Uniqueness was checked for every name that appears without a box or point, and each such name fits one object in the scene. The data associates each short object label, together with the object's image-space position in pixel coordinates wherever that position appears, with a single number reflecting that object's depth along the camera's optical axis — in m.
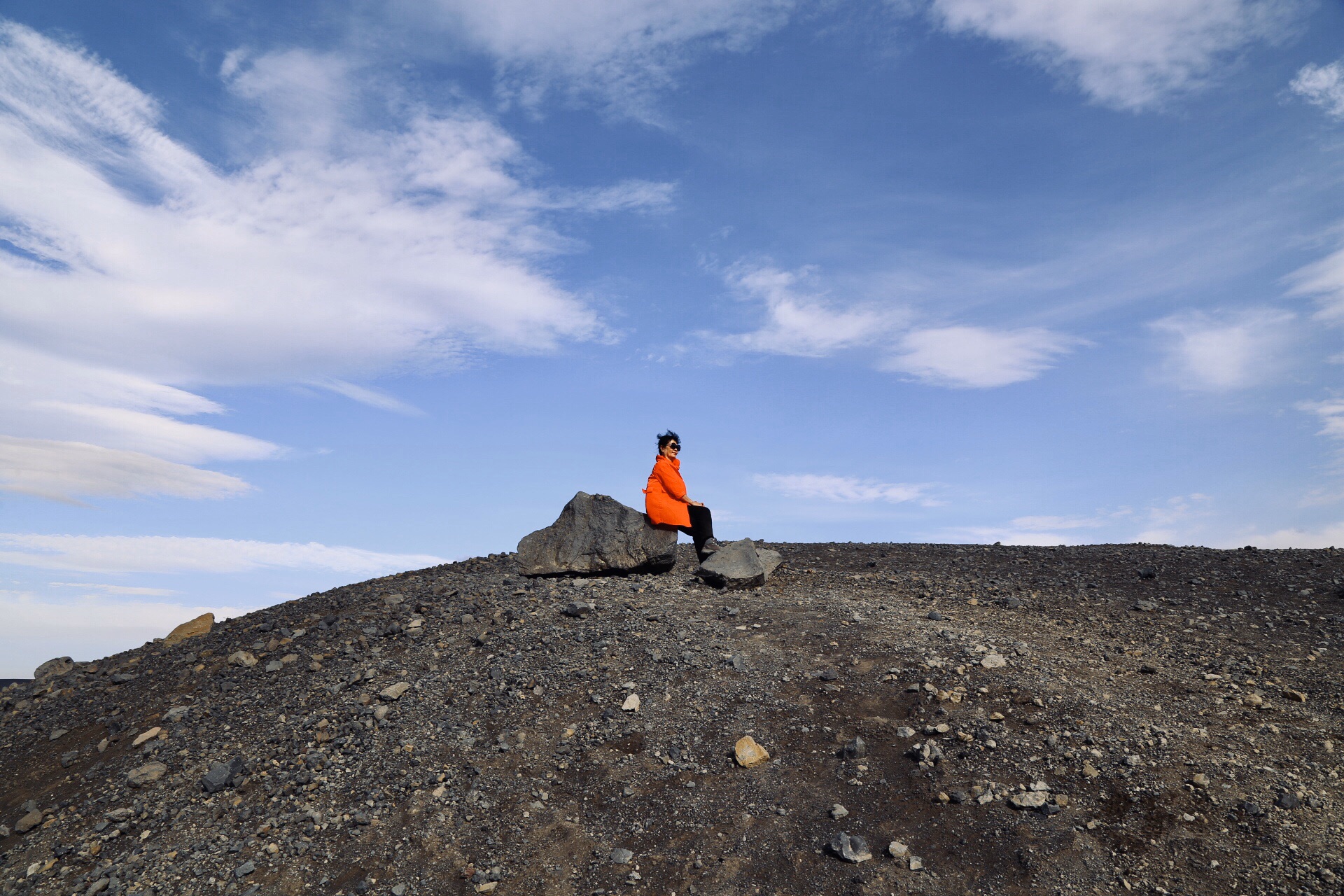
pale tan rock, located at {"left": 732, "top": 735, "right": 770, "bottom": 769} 8.52
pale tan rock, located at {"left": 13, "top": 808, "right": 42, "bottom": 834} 9.45
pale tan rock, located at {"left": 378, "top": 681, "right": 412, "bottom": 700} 10.26
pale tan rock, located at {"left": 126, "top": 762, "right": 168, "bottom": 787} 9.63
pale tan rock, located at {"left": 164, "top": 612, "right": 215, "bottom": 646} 13.91
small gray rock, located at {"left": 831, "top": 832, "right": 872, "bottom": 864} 7.32
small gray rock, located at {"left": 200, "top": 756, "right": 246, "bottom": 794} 9.32
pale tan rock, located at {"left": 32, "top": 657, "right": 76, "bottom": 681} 14.01
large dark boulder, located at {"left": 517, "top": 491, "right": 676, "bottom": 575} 14.14
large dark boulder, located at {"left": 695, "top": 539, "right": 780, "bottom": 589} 13.34
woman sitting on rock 14.32
